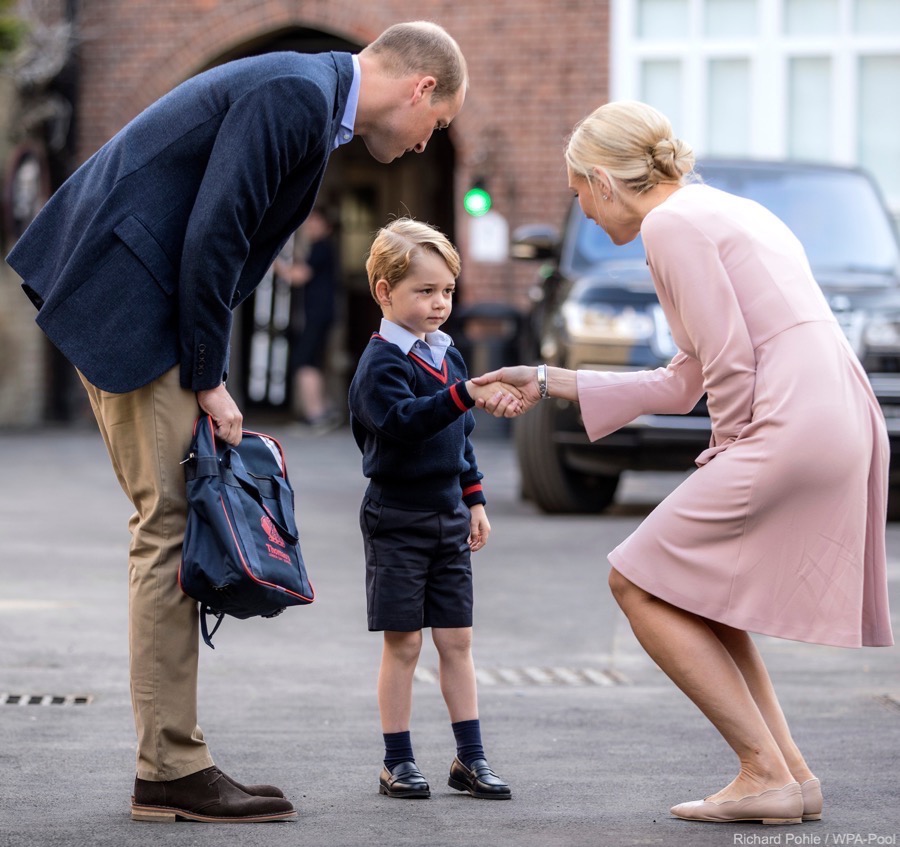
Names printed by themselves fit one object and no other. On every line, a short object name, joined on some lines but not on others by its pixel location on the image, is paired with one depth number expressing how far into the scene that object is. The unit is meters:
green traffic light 28.00
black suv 15.55
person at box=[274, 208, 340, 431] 28.24
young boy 7.02
